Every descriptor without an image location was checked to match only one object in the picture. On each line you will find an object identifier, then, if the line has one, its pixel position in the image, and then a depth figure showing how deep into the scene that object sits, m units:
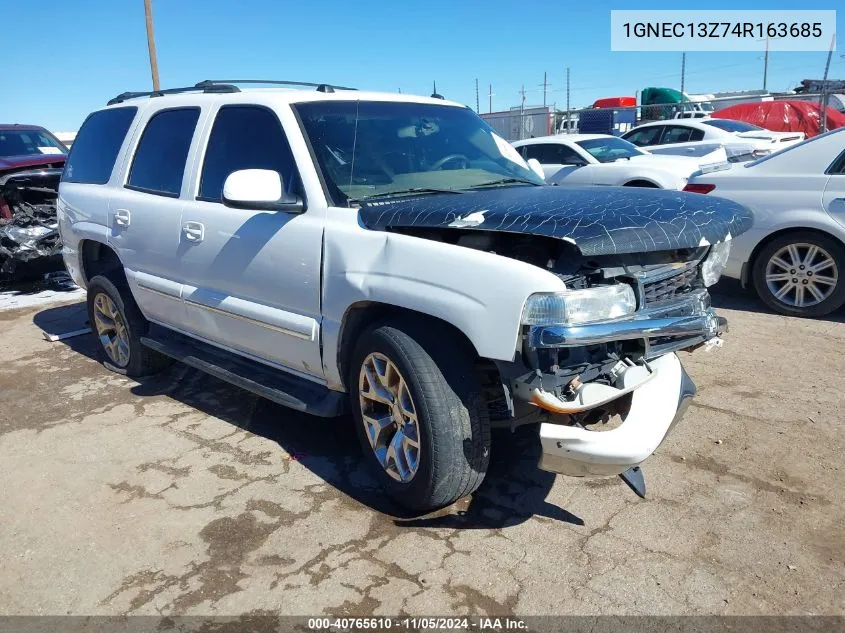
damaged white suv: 2.63
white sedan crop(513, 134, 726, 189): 9.16
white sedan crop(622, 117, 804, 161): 13.70
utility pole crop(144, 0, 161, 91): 16.22
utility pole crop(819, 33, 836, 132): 15.11
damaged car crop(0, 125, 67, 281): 8.05
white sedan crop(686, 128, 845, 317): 5.74
